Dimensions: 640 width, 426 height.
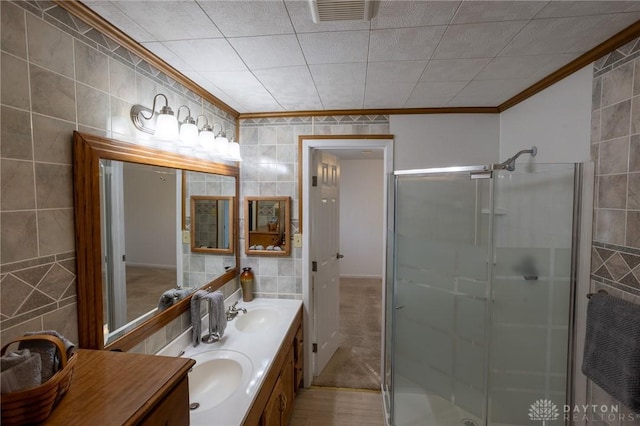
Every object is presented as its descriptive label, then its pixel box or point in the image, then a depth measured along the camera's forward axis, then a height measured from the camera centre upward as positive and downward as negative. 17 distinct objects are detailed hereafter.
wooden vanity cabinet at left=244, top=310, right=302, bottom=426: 1.32 -1.05
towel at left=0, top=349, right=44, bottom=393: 0.57 -0.36
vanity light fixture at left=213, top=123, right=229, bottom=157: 1.84 +0.37
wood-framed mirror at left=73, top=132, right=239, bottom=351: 1.02 -0.12
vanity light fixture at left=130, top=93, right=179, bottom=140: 1.34 +0.38
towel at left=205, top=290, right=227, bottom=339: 1.71 -0.68
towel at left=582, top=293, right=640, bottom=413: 1.11 -0.60
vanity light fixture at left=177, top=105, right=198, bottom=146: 1.53 +0.38
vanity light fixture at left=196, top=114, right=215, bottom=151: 1.69 +0.38
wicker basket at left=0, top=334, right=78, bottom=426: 0.57 -0.41
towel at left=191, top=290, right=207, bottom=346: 1.65 -0.69
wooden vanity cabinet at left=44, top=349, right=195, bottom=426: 0.65 -0.49
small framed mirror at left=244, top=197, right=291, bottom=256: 2.38 -0.20
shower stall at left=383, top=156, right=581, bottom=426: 1.63 -0.59
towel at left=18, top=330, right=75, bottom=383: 0.66 -0.36
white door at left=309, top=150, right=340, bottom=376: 2.50 -0.48
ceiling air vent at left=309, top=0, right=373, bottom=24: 1.00 +0.71
